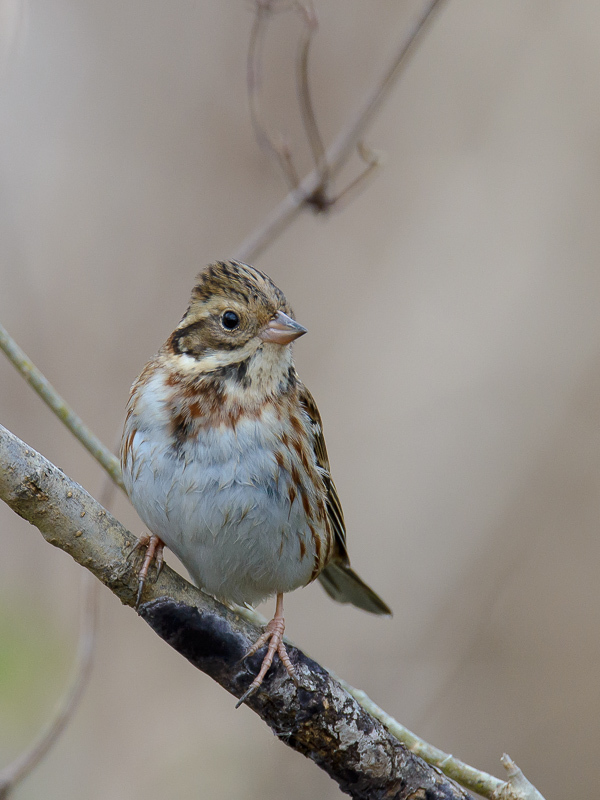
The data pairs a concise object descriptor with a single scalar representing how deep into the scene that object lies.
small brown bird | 5.94
